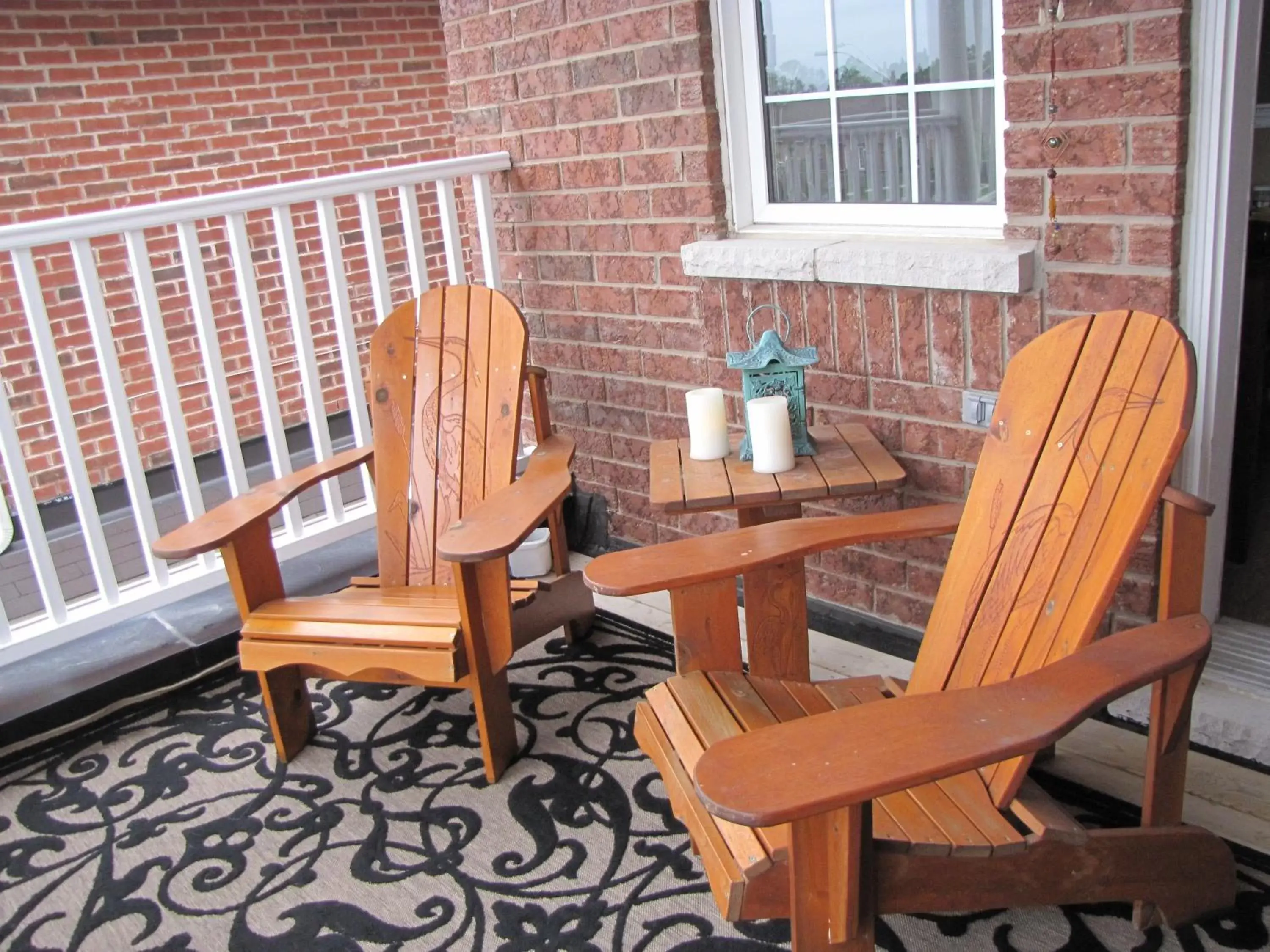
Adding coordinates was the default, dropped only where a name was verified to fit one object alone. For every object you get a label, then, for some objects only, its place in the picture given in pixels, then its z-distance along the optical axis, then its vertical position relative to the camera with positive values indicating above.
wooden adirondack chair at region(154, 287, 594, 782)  2.26 -0.76
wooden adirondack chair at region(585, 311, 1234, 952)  1.31 -0.72
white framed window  2.30 +0.01
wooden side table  2.01 -0.69
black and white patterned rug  1.86 -1.23
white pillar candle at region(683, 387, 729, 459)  2.45 -0.60
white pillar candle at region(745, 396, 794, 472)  2.31 -0.60
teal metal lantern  2.36 -0.49
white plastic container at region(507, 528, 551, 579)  3.22 -1.10
